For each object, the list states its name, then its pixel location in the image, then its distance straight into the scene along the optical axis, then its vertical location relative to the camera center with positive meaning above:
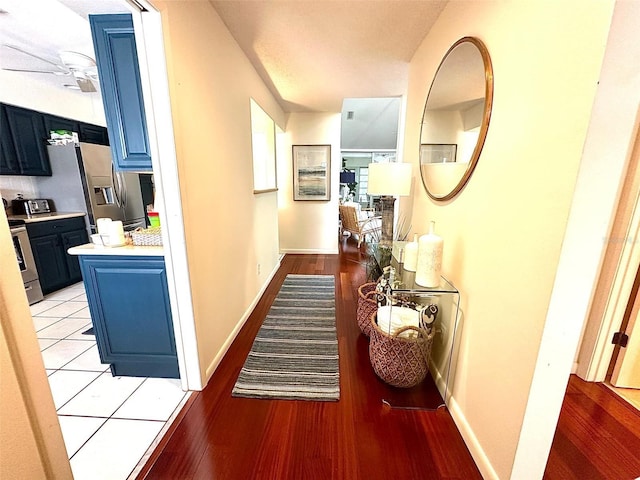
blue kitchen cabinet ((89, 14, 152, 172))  1.36 +0.54
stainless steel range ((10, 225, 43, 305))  2.63 -0.83
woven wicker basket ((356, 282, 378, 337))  2.06 -0.98
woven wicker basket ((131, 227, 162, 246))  1.62 -0.32
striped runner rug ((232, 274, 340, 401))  1.62 -1.25
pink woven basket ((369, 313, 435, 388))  1.49 -1.00
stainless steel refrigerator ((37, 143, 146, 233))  3.21 +0.04
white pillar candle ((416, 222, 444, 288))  1.41 -0.39
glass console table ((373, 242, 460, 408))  1.45 -0.77
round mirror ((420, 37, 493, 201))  1.23 +0.41
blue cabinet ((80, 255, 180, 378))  1.56 -0.80
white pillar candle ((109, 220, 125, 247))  1.60 -0.30
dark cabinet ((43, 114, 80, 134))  3.21 +0.81
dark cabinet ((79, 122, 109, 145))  3.65 +0.77
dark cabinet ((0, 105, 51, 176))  2.87 +0.52
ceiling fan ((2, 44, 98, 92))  2.23 +1.09
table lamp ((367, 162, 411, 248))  2.02 +0.08
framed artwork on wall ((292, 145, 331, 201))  4.33 +0.28
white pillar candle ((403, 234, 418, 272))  1.66 -0.44
